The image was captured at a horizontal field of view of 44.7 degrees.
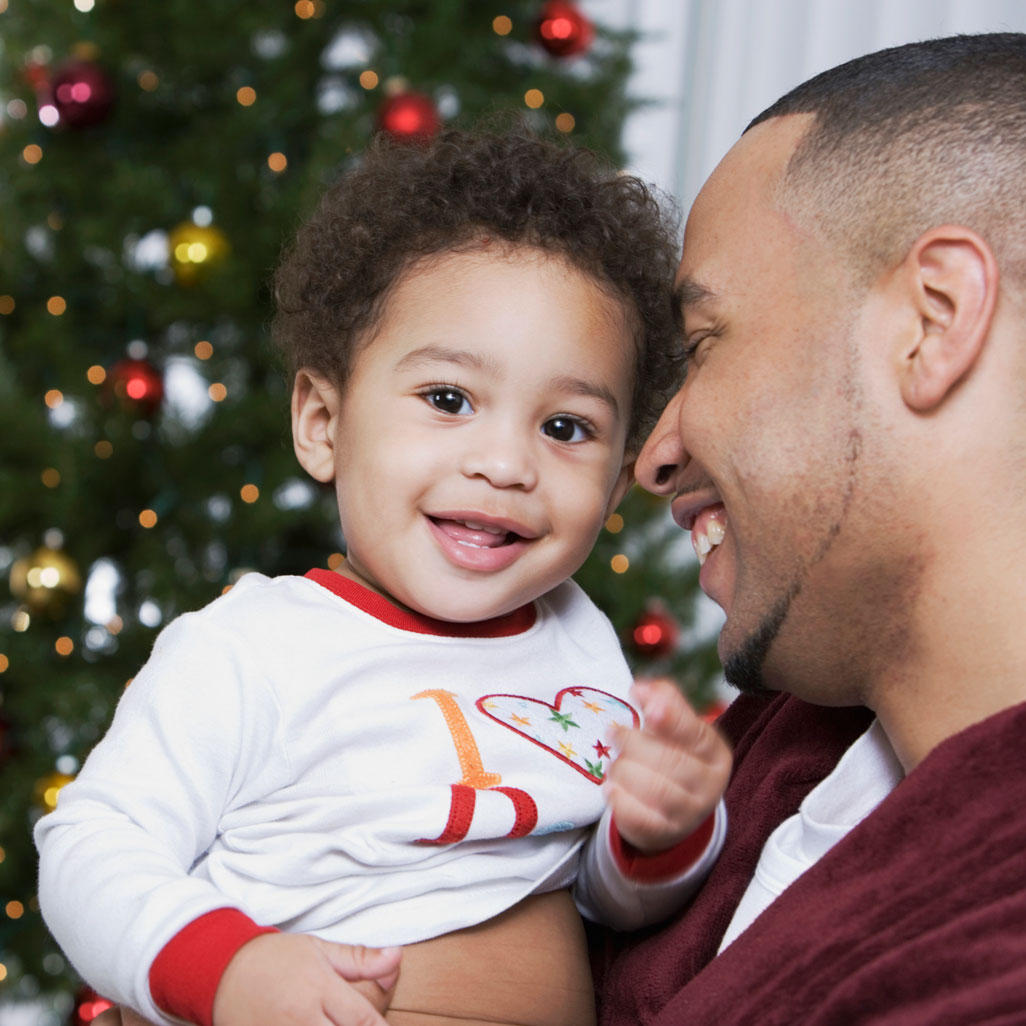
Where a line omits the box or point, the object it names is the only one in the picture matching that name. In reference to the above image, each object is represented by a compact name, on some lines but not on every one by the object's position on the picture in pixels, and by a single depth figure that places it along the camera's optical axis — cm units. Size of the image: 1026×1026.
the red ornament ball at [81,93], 270
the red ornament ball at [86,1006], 245
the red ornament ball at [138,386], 270
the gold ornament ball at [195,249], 269
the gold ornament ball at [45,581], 270
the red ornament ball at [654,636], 302
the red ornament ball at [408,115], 258
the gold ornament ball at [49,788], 256
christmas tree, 273
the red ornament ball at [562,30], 300
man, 89
